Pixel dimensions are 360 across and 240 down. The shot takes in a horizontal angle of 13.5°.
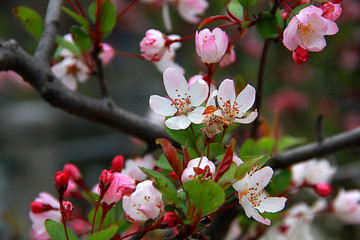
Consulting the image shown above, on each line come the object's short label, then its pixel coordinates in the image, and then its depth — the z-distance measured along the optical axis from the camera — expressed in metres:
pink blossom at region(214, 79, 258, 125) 0.82
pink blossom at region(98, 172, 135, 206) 0.83
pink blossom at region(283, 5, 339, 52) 0.83
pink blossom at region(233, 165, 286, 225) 0.81
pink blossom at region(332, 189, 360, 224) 1.00
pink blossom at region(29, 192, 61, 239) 0.89
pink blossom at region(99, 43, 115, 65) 0.95
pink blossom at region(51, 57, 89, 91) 0.96
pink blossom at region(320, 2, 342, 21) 0.83
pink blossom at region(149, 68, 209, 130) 0.82
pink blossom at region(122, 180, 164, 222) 0.81
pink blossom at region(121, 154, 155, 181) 0.89
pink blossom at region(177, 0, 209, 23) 0.98
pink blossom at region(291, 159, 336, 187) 0.99
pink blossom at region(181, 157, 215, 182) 0.80
